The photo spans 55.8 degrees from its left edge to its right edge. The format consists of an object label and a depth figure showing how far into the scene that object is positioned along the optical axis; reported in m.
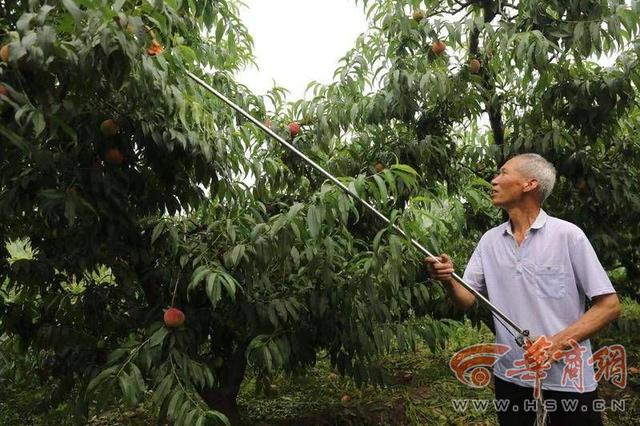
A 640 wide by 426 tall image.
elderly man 1.67
